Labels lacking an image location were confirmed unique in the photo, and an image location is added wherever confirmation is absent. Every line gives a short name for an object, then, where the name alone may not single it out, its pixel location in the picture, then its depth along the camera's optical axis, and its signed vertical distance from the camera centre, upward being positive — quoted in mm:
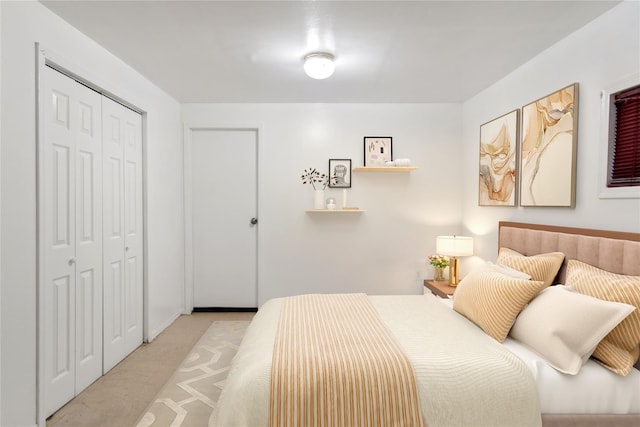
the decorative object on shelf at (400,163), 3996 +511
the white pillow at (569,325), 1596 -563
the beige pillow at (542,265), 2236 -371
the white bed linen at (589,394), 1597 -848
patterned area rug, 2121 -1296
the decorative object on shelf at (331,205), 4082 +18
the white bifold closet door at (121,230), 2744 -221
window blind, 1930 +404
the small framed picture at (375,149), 4211 +700
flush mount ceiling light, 2740 +1130
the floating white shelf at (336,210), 3985 -42
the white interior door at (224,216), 4258 -133
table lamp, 3559 -423
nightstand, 3432 -839
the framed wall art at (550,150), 2363 +441
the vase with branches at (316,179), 4211 +333
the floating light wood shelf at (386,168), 3994 +446
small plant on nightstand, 3871 -625
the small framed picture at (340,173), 4215 +408
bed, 1523 -799
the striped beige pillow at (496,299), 1949 -542
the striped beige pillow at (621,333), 1626 -584
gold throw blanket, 1497 -790
